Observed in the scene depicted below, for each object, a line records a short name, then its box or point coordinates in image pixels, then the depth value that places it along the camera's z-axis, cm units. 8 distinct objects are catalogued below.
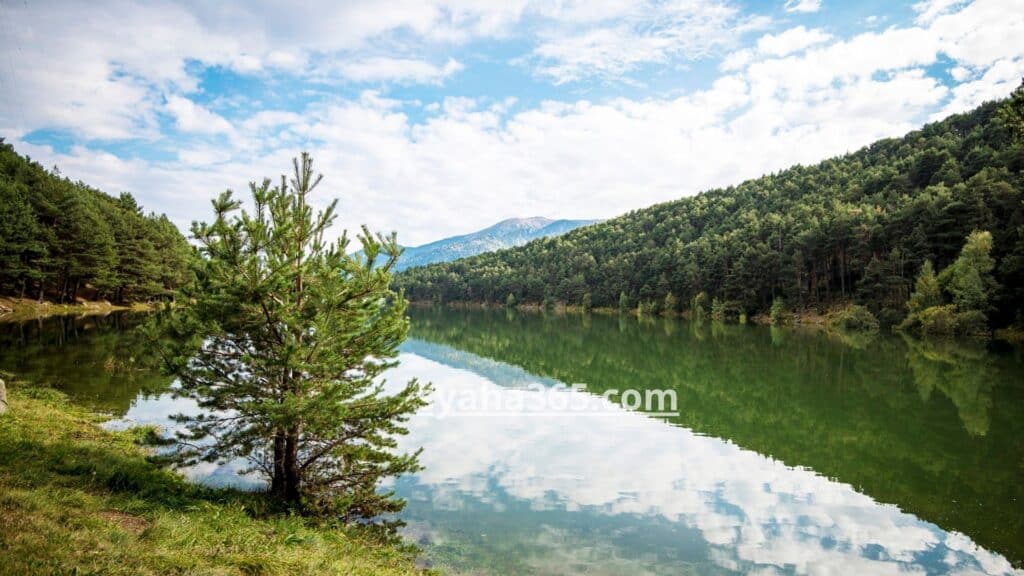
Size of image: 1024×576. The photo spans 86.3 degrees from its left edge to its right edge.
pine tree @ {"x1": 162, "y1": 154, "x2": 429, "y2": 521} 1009
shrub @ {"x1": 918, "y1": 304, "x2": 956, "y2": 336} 5452
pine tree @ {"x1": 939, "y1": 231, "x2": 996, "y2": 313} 5300
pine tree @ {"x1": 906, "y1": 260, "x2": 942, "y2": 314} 5812
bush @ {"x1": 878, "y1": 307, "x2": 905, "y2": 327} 6612
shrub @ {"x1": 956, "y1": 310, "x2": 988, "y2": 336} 5266
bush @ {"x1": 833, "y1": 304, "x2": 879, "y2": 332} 6712
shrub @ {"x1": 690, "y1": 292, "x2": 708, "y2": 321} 9844
